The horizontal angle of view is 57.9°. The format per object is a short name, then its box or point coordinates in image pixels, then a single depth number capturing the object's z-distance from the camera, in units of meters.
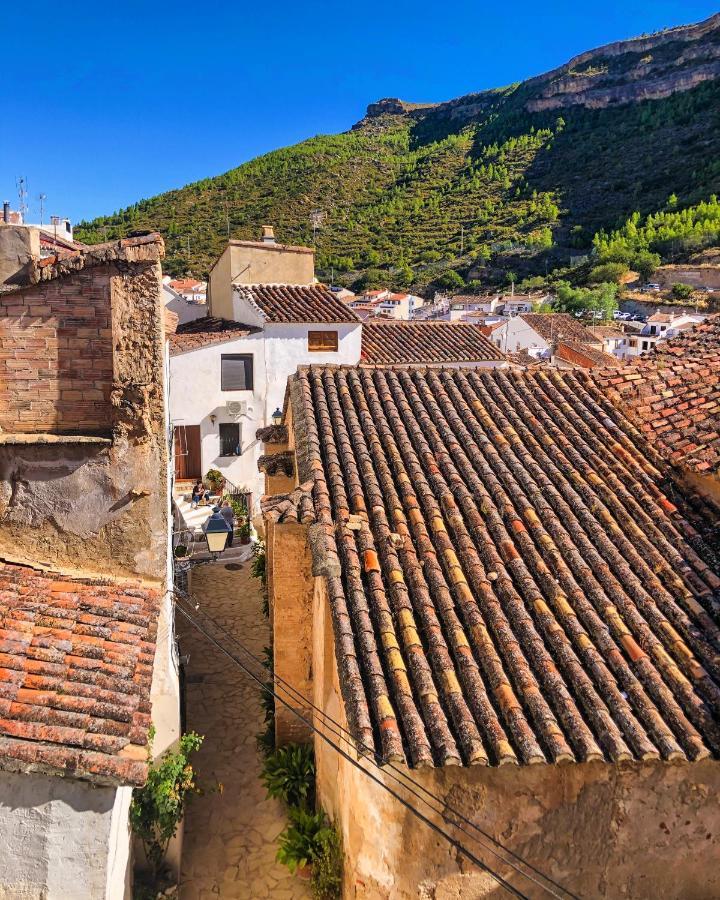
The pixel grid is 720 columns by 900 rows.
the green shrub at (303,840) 6.93
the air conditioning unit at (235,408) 22.00
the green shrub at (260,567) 14.02
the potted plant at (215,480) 21.92
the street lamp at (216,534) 11.92
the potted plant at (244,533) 17.05
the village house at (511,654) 5.01
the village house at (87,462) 5.18
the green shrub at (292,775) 7.98
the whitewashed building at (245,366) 21.55
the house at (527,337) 43.91
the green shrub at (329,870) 6.46
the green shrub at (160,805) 6.37
